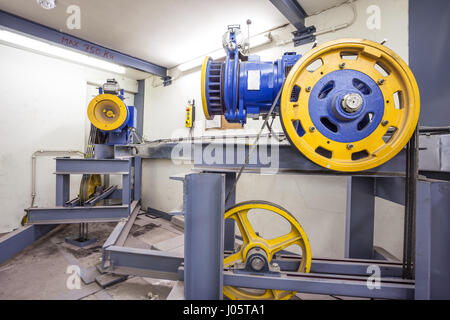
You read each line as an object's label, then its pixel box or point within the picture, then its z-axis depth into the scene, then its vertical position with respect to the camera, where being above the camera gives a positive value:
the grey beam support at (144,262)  1.30 -0.75
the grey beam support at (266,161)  0.84 +0.00
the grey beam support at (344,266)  1.04 -0.59
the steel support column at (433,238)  0.75 -0.29
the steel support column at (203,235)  0.83 -0.33
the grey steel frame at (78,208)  2.03 -0.54
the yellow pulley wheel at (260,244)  1.03 -0.45
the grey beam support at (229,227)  1.28 -0.45
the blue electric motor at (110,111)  2.39 +0.59
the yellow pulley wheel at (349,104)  0.75 +0.24
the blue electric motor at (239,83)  0.91 +0.37
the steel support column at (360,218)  1.35 -0.39
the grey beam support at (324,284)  0.83 -0.55
